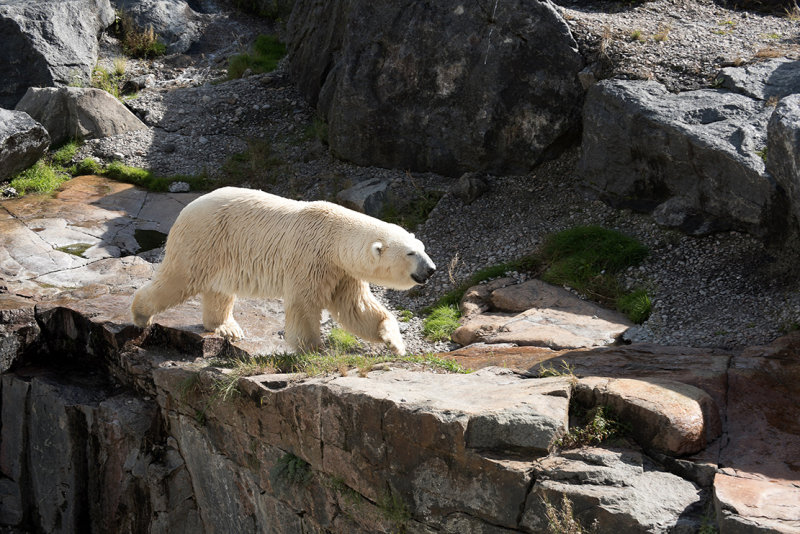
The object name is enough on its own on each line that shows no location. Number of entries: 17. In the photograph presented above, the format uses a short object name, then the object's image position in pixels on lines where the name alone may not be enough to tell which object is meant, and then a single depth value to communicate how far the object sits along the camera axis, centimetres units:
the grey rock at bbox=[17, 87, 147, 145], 2984
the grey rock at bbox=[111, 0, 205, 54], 3834
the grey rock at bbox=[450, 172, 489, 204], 2398
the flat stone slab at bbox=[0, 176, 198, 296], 2117
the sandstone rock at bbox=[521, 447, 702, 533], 929
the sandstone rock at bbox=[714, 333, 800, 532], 855
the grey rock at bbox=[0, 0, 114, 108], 3241
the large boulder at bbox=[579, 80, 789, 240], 1755
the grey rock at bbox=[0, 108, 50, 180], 2700
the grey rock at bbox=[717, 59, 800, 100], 1942
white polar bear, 1497
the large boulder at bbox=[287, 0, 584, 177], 2359
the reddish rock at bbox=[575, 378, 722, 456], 1031
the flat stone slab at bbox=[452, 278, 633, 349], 1658
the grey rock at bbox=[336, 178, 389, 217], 2478
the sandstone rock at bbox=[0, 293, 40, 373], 1791
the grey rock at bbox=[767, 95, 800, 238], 1364
